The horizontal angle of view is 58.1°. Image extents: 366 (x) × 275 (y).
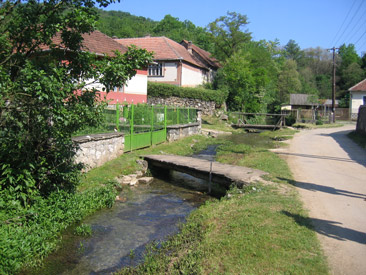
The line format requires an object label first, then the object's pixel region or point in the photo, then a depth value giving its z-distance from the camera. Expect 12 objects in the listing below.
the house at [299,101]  59.39
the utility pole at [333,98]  38.88
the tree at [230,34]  44.00
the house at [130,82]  21.98
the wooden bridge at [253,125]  33.12
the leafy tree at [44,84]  5.53
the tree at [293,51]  108.47
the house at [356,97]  44.31
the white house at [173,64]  36.09
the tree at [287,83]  71.81
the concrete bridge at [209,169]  9.49
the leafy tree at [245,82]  38.69
